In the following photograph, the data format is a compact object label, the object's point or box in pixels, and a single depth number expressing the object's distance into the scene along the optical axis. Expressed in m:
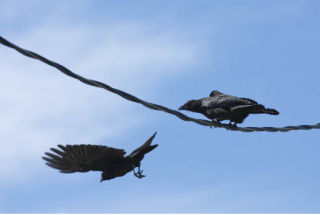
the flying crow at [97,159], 12.62
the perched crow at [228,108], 14.85
